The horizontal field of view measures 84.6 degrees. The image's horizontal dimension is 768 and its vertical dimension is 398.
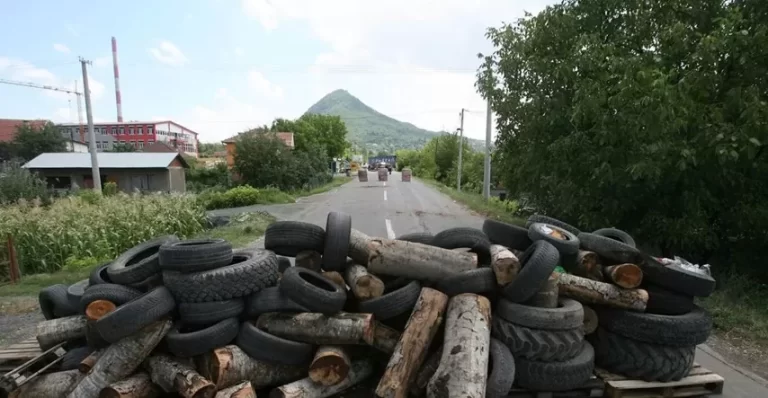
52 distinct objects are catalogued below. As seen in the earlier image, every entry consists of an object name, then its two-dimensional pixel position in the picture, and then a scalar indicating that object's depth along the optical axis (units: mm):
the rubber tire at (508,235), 4840
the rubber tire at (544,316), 3660
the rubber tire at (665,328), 3895
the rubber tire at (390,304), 3900
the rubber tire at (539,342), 3635
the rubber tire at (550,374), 3643
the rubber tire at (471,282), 3932
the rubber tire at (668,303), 4145
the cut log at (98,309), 3666
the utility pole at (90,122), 25859
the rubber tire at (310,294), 3662
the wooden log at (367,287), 4012
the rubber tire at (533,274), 3666
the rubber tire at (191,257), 3742
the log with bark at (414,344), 3332
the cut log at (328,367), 3518
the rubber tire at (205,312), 3689
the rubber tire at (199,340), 3484
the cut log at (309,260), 4527
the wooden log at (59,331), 3967
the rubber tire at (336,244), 4383
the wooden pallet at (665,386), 3795
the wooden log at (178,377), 3252
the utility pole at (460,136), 36534
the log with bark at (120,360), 3324
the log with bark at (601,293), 4031
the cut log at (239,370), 3406
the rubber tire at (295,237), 4484
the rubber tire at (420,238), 5028
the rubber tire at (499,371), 3373
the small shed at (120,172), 36000
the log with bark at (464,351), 3127
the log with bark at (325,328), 3627
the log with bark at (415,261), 4137
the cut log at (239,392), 3213
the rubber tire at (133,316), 3332
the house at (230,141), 43653
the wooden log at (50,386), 3467
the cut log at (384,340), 3838
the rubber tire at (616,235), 5152
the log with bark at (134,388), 3258
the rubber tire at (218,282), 3693
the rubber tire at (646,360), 3881
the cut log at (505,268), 3871
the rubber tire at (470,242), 4625
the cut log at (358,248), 4426
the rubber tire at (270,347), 3600
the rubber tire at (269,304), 3848
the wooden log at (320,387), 3406
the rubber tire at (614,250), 4309
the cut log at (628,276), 4074
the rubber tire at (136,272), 4117
